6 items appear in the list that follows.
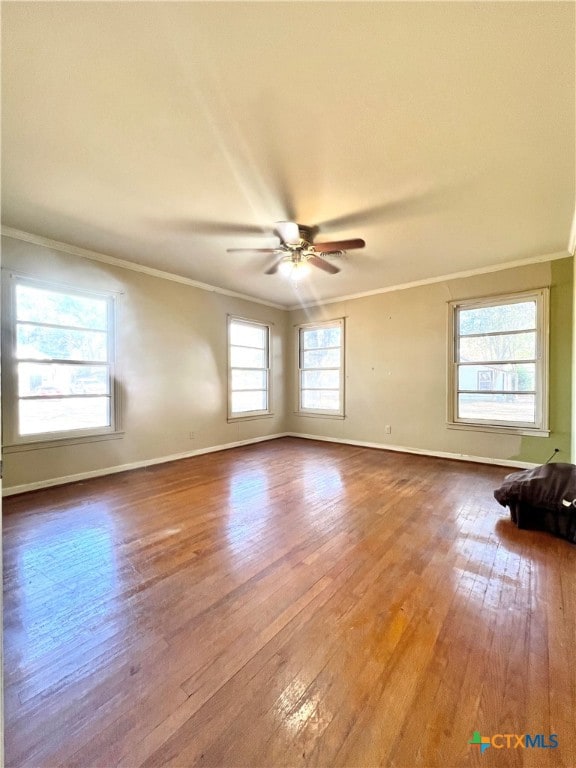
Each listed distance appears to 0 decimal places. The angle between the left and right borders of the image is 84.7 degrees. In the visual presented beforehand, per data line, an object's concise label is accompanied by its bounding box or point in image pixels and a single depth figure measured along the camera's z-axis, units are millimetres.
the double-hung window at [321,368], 5859
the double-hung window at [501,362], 4008
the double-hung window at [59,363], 3320
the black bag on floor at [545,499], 2369
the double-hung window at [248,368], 5570
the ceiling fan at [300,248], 2790
